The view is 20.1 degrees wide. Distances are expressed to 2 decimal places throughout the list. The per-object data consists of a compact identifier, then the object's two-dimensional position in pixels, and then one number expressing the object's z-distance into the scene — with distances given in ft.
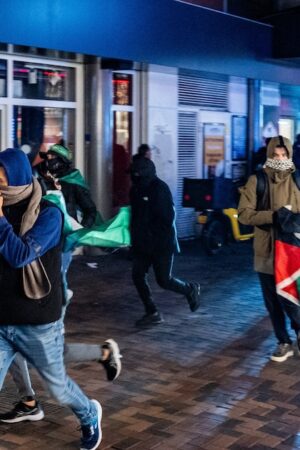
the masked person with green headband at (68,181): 23.95
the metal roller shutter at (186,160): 49.24
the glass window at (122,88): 44.86
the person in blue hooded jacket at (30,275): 14.89
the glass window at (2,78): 38.24
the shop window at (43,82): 39.29
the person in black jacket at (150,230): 26.94
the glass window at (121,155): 45.14
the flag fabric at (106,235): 21.93
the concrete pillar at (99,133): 41.27
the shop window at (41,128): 39.68
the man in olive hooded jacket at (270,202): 22.81
